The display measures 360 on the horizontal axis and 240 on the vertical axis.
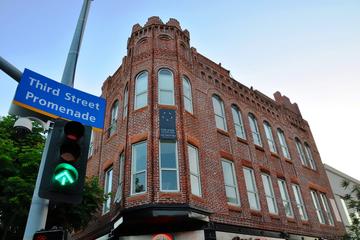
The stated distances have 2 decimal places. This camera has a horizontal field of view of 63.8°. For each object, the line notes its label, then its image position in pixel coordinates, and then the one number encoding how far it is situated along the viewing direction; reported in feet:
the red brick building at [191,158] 36.06
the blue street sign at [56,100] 14.15
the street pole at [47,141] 11.44
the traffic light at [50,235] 10.24
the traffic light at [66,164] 10.89
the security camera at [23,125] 16.10
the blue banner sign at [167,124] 39.78
